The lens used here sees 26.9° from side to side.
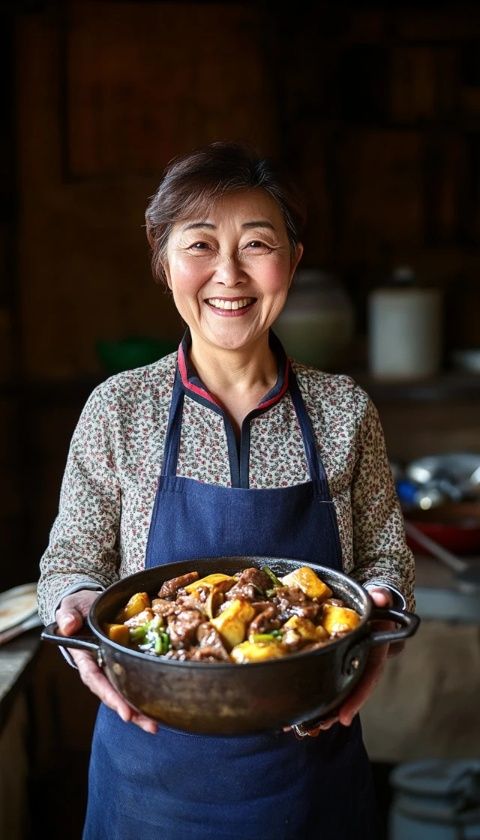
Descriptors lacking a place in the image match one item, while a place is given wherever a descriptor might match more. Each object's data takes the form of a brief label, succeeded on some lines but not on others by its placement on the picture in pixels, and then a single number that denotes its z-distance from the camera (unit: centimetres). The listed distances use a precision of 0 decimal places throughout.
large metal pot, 140
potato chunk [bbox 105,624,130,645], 155
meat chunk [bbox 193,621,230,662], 150
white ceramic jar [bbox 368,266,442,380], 447
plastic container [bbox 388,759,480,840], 297
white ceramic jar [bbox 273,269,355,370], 429
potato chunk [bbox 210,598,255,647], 154
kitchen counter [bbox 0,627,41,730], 210
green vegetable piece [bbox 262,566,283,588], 171
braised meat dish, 151
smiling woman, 183
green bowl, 420
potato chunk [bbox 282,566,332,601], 167
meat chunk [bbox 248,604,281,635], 155
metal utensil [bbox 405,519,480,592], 294
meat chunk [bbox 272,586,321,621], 161
